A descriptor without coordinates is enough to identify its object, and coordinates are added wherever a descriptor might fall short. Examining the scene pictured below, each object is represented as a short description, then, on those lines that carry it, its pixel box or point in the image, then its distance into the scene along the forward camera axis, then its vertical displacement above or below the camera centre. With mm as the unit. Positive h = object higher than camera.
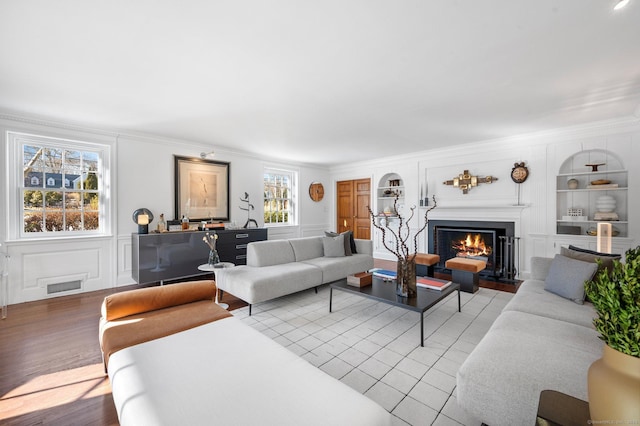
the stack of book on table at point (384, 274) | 3270 -781
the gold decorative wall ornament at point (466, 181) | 4935 +568
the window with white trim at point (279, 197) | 6406 +374
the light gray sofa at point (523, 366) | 1250 -787
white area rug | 1743 -1178
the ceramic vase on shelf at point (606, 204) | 3902 +89
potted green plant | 687 -377
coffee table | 2451 -838
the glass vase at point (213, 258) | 3331 -561
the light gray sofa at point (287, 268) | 3139 -752
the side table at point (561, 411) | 870 -672
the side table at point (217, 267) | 3249 -661
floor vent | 3702 -1019
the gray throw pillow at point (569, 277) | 2275 -585
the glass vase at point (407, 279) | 2684 -671
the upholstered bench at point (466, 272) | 3820 -879
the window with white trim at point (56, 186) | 3592 +386
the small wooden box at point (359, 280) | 3002 -766
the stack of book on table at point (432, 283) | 2931 -807
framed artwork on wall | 4805 +441
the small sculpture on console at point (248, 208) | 5684 +88
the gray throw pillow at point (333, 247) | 4363 -567
